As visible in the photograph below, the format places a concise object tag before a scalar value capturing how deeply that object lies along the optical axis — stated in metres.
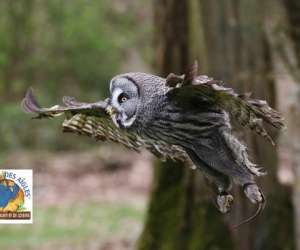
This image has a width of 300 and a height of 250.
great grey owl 5.55
